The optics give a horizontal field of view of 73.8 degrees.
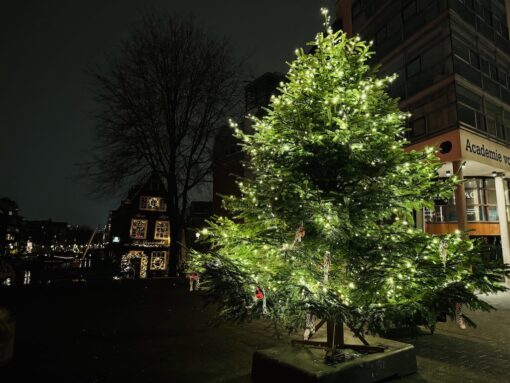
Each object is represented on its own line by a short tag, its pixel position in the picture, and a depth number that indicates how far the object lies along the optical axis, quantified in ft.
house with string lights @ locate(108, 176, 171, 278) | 113.09
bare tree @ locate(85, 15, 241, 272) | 55.93
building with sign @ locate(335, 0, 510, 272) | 52.31
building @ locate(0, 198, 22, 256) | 259.60
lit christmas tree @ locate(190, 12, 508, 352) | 14.90
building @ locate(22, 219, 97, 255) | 358.19
